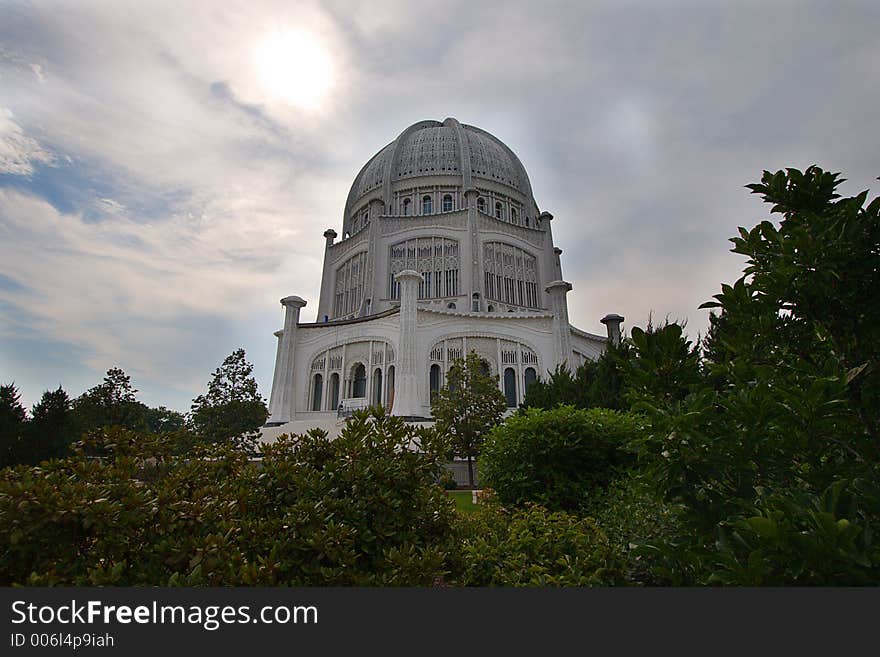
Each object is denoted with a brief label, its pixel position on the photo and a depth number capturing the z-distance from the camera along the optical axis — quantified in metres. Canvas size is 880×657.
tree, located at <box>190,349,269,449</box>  25.66
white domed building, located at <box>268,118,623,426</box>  33.28
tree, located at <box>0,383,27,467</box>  20.55
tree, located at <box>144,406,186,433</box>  68.94
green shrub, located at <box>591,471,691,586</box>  2.84
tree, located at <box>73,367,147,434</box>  27.92
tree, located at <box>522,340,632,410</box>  19.97
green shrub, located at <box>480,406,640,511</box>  8.73
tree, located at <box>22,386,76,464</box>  21.06
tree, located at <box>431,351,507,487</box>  22.50
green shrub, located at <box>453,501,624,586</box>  4.20
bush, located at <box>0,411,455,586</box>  2.89
